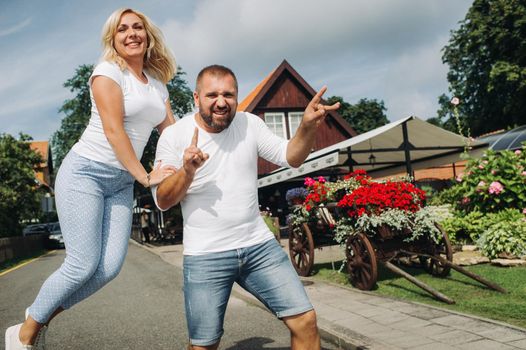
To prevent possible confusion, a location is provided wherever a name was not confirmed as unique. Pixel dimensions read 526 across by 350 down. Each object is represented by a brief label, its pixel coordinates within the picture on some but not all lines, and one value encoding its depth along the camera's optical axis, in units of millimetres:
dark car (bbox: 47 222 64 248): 27859
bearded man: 2477
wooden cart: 6332
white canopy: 12217
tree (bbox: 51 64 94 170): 36500
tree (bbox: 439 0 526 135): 29234
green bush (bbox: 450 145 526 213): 8938
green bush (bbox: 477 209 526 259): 7656
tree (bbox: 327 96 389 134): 65812
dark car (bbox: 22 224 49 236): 32688
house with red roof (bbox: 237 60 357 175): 27047
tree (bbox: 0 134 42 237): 24578
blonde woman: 2588
